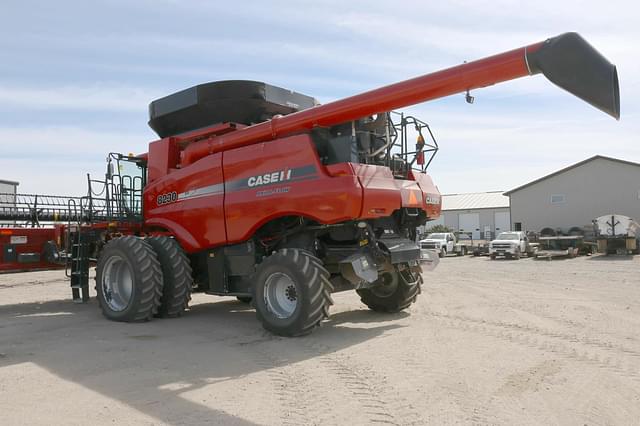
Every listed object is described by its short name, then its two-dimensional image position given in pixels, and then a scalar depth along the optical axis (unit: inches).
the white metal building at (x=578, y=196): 1411.2
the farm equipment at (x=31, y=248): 445.7
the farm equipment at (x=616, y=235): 1134.4
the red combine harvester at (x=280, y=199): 278.1
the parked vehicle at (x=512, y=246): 1110.4
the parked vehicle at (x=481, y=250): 1244.7
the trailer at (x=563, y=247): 1115.9
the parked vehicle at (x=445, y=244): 1249.2
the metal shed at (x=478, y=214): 2003.2
